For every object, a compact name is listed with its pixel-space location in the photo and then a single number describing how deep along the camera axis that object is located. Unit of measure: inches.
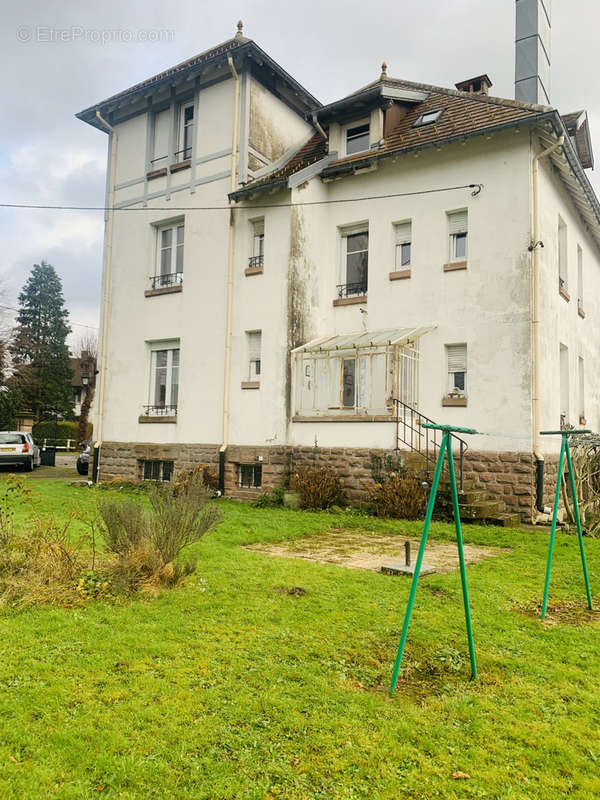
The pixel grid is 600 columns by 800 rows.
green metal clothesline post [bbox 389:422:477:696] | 150.6
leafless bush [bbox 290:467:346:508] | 520.1
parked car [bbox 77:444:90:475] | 888.3
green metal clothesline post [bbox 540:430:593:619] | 216.7
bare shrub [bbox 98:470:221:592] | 235.9
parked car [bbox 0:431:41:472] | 933.2
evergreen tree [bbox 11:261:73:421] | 1747.0
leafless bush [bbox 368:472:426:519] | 470.0
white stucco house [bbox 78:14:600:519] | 505.0
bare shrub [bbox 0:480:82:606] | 215.5
